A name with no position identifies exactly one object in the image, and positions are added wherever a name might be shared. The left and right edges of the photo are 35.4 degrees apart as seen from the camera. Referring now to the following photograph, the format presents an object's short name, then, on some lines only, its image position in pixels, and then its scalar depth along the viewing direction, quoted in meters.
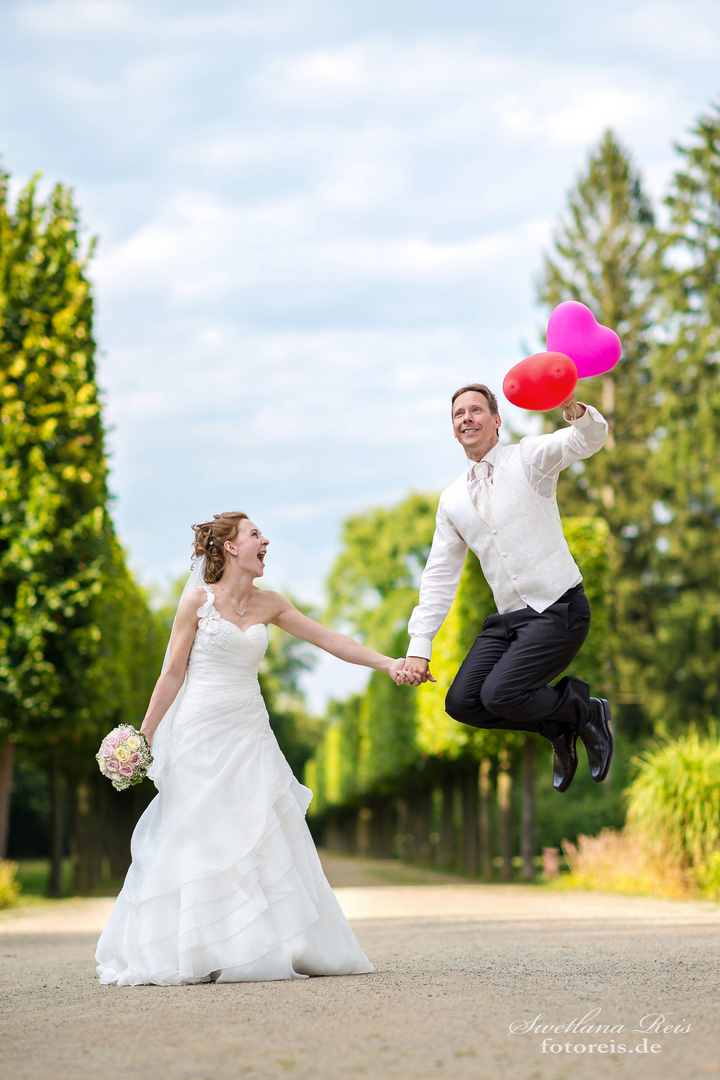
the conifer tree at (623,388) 34.94
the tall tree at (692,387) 30.25
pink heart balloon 6.52
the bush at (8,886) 15.87
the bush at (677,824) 13.33
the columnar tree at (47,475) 17.95
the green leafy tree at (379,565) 50.91
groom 6.29
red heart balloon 6.12
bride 6.06
